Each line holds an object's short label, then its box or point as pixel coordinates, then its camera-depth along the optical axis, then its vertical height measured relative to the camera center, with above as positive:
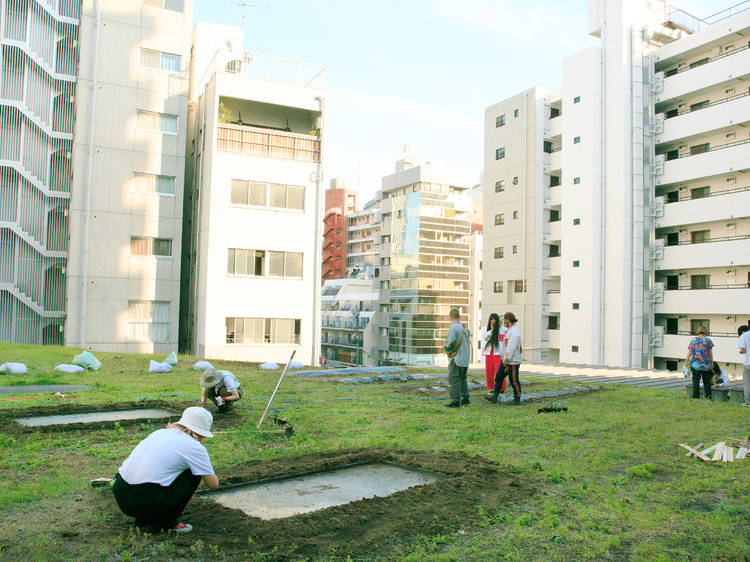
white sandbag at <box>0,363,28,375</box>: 15.48 -1.66
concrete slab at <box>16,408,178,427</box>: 9.58 -1.88
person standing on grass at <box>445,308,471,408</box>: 11.46 -0.81
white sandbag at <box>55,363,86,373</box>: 16.11 -1.69
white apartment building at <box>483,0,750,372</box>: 35.22 +8.86
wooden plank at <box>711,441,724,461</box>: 7.60 -1.69
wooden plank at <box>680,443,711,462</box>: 7.59 -1.73
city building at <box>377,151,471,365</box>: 75.62 +7.27
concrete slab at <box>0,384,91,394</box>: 12.89 -1.85
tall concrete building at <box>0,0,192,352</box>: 30.42 +7.34
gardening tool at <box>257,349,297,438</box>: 8.75 -1.79
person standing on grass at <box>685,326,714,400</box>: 13.38 -0.89
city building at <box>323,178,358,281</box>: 107.00 +15.66
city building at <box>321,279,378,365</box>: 78.44 -1.26
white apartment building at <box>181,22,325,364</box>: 31.27 +4.98
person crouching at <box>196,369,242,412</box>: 9.96 -1.35
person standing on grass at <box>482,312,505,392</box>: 12.56 -0.66
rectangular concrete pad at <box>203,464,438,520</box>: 5.73 -1.90
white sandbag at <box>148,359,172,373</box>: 17.27 -1.73
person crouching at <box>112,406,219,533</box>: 4.73 -1.37
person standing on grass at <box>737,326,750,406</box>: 12.74 -0.85
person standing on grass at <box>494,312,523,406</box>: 11.88 -0.83
